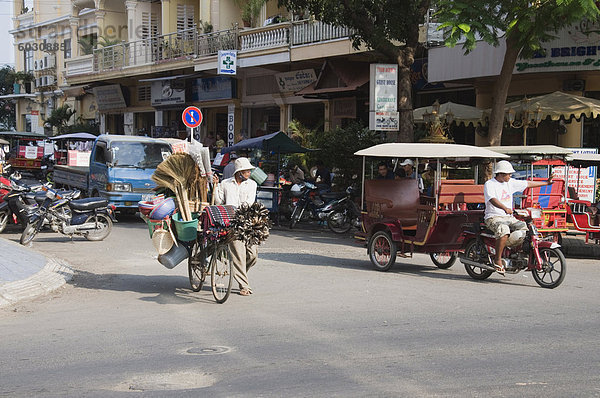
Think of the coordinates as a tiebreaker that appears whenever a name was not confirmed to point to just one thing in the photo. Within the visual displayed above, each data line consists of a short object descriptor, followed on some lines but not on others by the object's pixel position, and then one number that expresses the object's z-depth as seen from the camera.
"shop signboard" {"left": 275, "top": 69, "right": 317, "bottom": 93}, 27.10
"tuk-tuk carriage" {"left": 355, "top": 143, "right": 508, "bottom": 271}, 11.02
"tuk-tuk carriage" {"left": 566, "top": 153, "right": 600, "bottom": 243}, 13.02
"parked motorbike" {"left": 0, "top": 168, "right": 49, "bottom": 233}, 15.02
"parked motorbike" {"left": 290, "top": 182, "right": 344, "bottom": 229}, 17.84
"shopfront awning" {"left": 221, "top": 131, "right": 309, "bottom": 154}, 18.25
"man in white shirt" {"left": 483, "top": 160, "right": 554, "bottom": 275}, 9.98
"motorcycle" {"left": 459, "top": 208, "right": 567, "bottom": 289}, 9.79
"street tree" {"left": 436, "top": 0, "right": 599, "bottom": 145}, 13.30
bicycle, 8.55
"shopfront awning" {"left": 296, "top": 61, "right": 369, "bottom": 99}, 24.11
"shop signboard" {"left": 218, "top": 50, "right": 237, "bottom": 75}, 27.70
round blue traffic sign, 20.17
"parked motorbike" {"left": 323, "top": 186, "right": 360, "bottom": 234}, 17.17
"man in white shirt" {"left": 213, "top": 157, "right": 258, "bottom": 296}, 8.82
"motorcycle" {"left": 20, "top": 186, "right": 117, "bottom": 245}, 14.64
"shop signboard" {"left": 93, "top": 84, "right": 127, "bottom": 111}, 39.59
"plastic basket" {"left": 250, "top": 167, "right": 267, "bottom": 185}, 9.53
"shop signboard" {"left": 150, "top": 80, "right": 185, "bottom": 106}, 34.28
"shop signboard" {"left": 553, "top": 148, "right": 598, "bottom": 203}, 15.13
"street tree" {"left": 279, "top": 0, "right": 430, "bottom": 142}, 16.31
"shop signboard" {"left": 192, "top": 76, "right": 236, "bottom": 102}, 31.45
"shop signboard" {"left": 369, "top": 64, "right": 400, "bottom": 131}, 16.05
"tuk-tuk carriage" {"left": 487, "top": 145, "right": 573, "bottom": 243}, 12.57
